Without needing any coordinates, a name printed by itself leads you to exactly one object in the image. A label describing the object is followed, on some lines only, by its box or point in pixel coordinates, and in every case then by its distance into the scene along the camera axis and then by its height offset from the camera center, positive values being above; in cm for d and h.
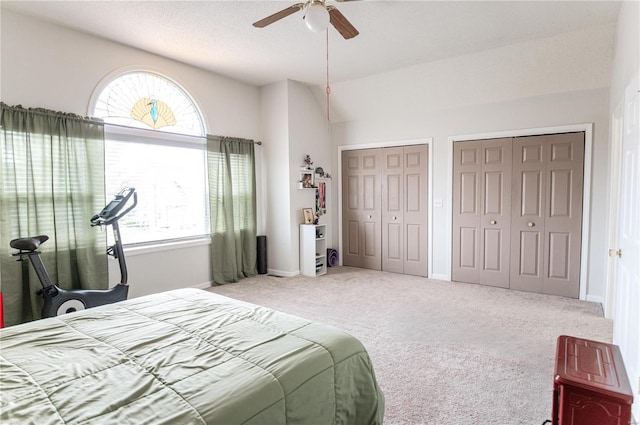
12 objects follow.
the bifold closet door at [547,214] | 422 -26
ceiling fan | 233 +127
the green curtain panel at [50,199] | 308 +0
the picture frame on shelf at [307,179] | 543 +25
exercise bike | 298 -69
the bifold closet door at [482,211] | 464 -24
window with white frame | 392 +51
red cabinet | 150 -85
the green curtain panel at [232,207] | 480 -15
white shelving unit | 535 -83
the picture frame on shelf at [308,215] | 548 -31
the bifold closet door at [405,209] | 530 -23
